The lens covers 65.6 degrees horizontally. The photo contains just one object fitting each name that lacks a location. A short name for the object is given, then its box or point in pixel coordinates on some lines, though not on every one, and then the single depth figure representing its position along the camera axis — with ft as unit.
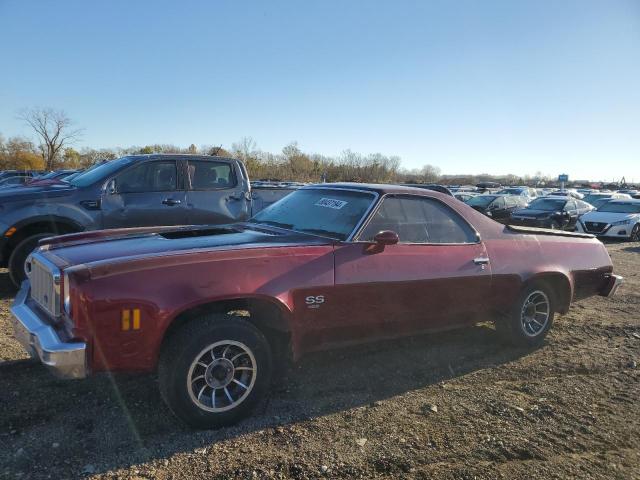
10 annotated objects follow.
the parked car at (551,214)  60.29
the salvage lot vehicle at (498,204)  73.00
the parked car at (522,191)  116.67
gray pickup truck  19.86
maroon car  9.91
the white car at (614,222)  55.06
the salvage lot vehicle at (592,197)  106.83
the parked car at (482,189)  112.92
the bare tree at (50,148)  239.71
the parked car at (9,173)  104.40
